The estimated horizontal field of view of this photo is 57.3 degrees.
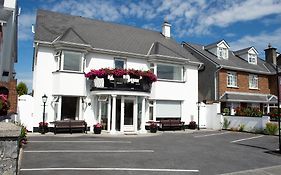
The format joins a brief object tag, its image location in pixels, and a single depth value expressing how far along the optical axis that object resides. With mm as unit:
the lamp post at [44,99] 17903
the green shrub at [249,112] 23500
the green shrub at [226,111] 26183
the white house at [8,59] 14020
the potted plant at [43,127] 17836
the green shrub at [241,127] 23520
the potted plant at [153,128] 20969
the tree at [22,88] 37069
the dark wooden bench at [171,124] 22552
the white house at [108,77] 19250
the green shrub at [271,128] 20984
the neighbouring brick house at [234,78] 27703
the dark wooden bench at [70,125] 18109
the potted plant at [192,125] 24594
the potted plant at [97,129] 18828
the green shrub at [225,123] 24819
